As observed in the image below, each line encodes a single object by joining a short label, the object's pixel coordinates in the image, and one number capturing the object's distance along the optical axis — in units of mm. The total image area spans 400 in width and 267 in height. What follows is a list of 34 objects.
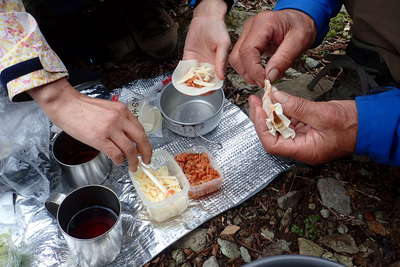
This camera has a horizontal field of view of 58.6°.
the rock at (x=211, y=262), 498
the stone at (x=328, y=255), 497
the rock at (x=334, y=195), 545
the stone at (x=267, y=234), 521
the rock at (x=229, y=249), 506
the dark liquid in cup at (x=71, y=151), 552
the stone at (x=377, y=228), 516
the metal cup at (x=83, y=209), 452
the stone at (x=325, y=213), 538
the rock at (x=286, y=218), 532
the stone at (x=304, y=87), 687
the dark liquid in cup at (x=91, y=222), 488
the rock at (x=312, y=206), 547
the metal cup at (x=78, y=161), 537
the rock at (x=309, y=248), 502
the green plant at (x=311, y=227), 521
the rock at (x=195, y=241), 518
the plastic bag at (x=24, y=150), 526
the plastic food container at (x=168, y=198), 505
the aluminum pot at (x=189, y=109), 625
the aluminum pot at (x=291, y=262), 319
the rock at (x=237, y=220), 541
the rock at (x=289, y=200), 549
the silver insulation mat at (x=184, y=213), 508
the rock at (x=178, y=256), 507
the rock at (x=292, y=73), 744
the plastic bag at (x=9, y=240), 469
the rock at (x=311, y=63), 768
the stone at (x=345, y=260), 492
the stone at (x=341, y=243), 503
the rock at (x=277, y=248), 506
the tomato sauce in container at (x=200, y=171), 544
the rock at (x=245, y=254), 501
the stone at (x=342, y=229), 522
